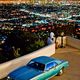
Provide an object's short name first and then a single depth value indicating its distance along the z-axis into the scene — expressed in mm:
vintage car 7703
